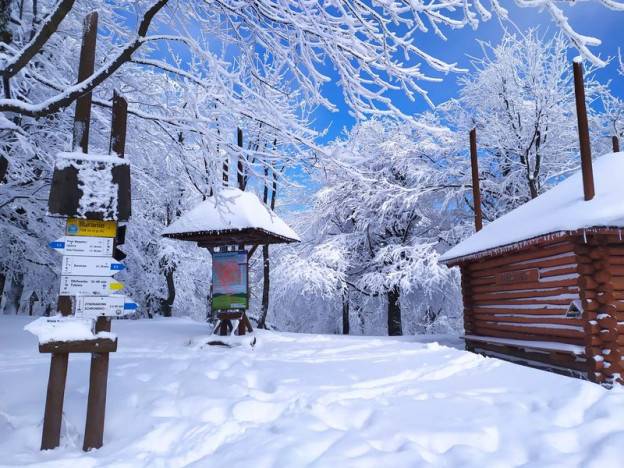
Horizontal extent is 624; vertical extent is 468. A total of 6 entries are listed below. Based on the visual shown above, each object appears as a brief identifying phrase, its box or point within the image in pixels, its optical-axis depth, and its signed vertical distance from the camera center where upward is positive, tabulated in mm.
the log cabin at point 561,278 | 7523 +461
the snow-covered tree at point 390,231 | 16875 +2977
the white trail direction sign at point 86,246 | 3684 +410
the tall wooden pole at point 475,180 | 13281 +3705
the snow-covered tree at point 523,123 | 16672 +6908
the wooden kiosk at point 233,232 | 9859 +1467
